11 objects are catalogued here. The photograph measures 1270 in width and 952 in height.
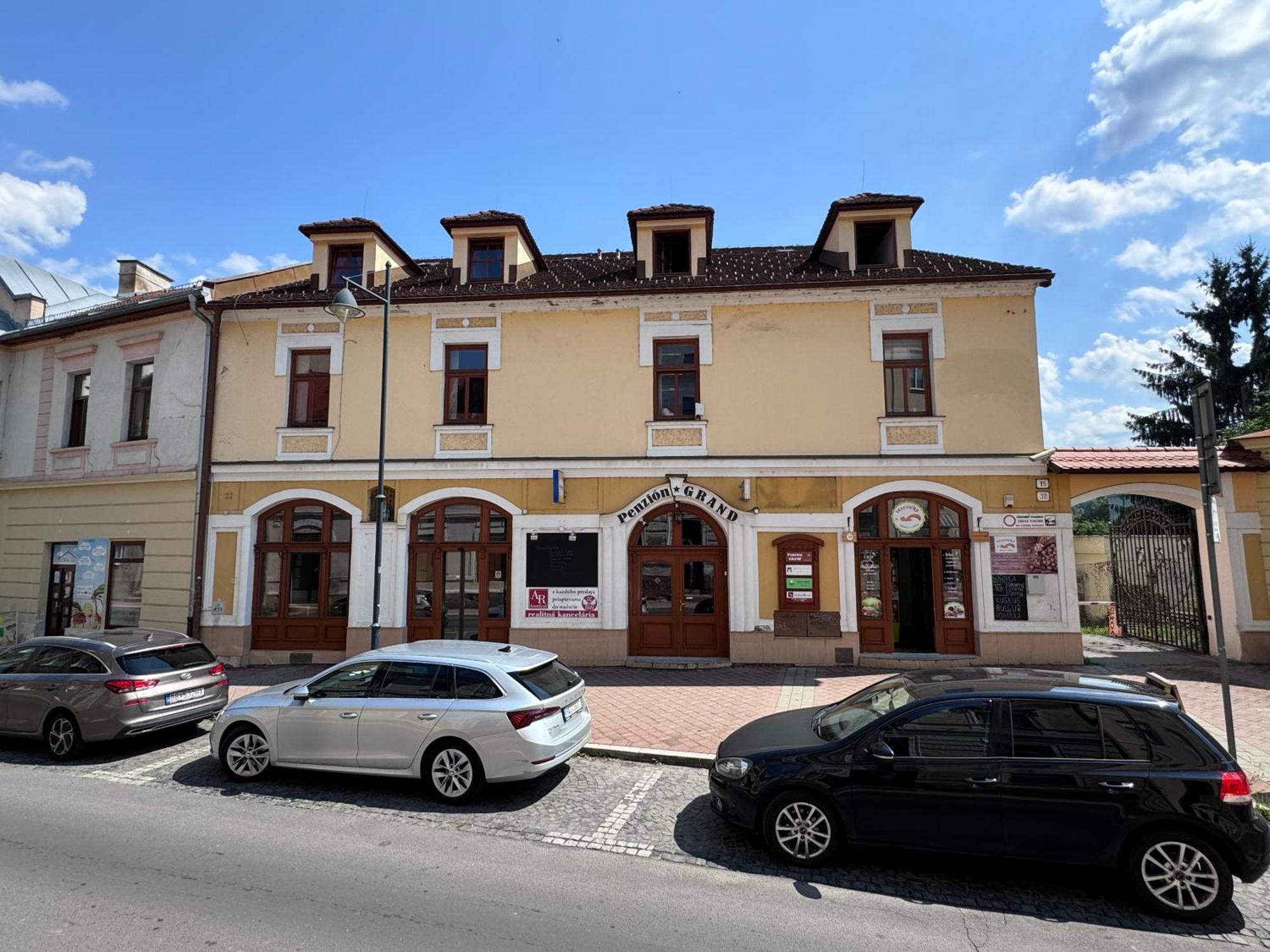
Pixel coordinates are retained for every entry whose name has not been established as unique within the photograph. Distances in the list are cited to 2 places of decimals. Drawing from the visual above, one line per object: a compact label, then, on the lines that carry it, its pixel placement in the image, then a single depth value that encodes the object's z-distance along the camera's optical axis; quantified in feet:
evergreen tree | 93.40
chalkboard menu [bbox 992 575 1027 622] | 41.55
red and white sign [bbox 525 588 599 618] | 44.01
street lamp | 34.60
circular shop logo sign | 43.29
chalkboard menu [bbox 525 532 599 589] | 44.29
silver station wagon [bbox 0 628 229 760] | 26.55
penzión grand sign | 43.73
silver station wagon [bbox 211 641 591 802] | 21.52
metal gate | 46.24
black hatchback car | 14.99
